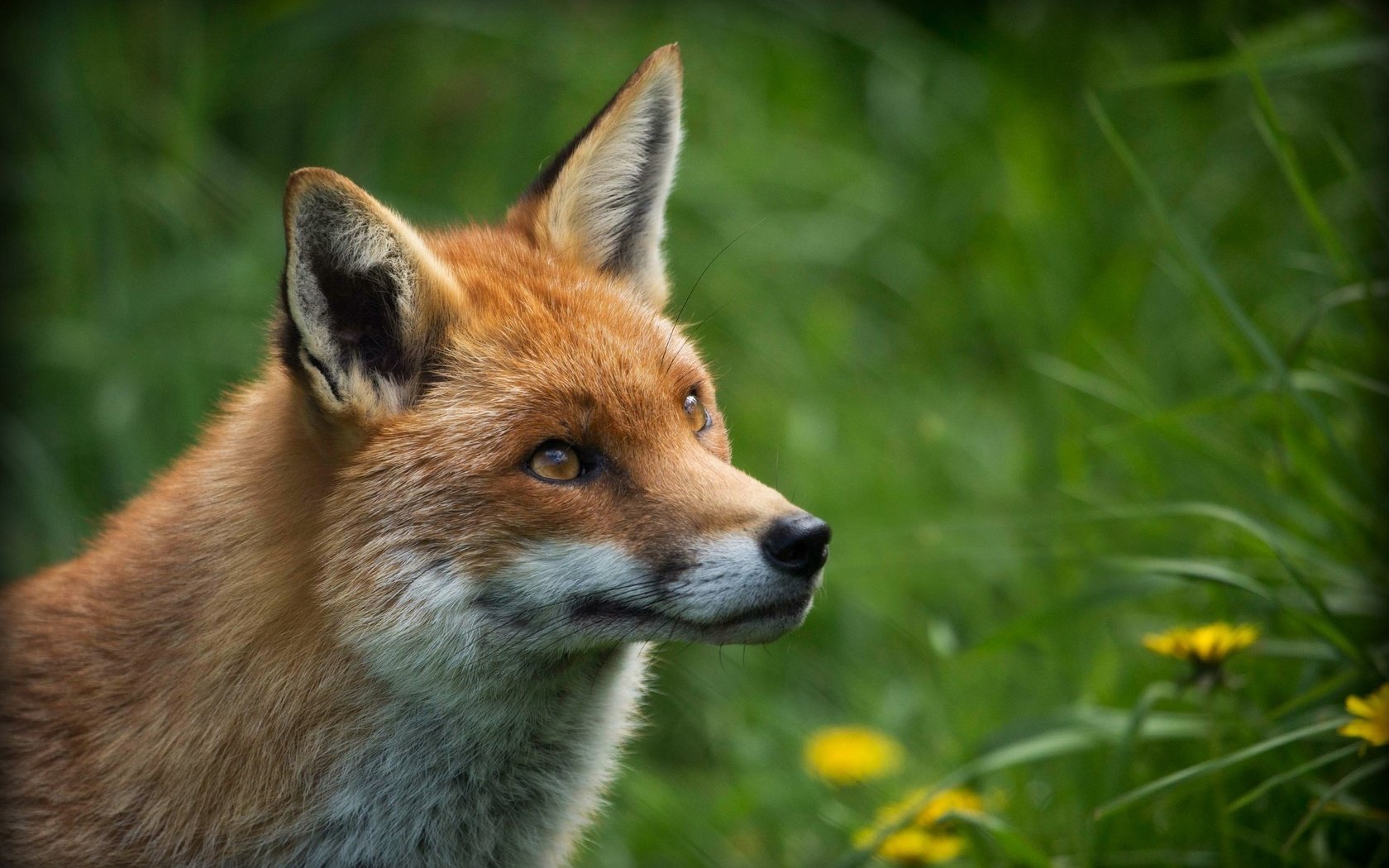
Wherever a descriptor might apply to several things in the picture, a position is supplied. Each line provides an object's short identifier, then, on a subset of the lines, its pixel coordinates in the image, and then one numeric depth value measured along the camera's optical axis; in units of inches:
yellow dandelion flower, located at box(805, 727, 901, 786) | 363.9
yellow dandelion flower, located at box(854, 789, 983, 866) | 301.6
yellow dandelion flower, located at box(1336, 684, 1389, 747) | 241.8
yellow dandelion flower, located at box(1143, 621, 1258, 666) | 274.7
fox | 241.1
